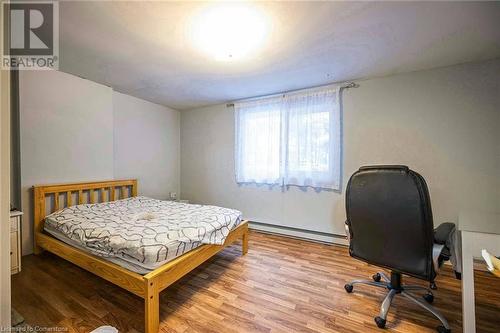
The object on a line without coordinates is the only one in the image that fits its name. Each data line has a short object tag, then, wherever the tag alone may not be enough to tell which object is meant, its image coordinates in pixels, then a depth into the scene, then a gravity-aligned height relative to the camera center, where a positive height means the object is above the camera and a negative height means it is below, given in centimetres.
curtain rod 269 +108
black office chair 123 -42
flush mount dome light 145 +112
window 279 +38
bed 140 -62
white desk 108 -48
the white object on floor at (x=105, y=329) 123 -105
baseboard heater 281 -107
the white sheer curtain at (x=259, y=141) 319 +39
